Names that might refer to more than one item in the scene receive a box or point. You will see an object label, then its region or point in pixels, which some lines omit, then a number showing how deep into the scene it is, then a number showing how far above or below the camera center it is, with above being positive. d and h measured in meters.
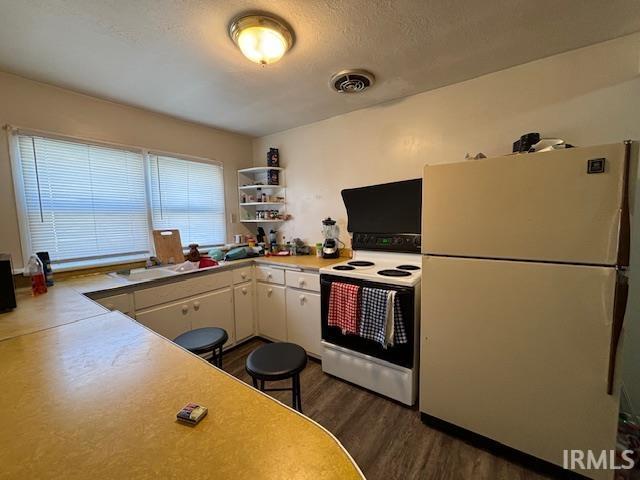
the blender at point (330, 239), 2.67 -0.20
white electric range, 1.73 -0.77
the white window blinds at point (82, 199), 1.97 +0.22
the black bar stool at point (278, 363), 1.27 -0.72
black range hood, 2.15 +0.10
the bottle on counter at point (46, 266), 1.86 -0.28
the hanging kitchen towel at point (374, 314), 1.72 -0.64
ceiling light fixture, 1.33 +0.98
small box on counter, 0.64 -0.47
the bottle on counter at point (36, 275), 1.70 -0.31
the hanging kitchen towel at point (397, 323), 1.69 -0.68
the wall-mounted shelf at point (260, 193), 3.22 +0.36
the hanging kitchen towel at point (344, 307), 1.85 -0.63
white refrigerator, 1.16 -0.40
